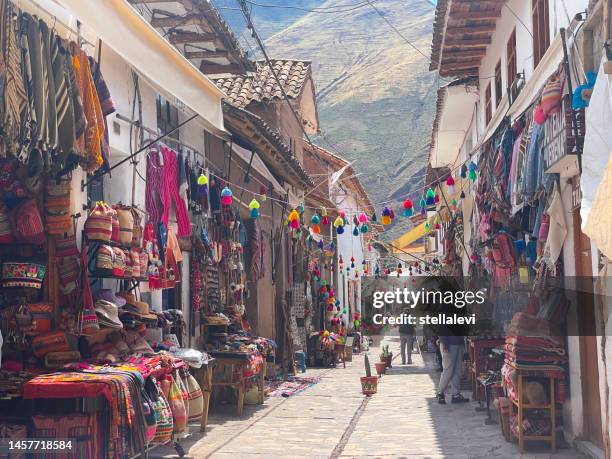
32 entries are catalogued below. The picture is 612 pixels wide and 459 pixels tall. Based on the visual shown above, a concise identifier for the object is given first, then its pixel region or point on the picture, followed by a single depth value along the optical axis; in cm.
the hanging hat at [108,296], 799
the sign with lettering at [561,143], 674
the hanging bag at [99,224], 770
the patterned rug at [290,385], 1507
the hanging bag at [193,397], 857
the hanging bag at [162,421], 734
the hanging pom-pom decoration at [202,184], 1131
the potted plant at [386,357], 2141
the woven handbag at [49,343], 709
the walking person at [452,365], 1325
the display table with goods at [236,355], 1193
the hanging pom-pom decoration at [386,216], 1509
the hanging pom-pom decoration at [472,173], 1262
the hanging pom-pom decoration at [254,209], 1280
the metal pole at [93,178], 811
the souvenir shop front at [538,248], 756
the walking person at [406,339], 2302
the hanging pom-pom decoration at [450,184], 1512
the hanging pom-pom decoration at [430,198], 1373
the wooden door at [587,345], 790
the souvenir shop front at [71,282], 631
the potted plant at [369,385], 1541
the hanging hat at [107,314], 761
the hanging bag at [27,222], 687
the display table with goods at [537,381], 862
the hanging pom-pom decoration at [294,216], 1482
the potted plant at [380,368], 1992
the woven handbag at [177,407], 788
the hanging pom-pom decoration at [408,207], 1435
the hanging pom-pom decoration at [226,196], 1174
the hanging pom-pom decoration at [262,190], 1599
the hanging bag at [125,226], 821
